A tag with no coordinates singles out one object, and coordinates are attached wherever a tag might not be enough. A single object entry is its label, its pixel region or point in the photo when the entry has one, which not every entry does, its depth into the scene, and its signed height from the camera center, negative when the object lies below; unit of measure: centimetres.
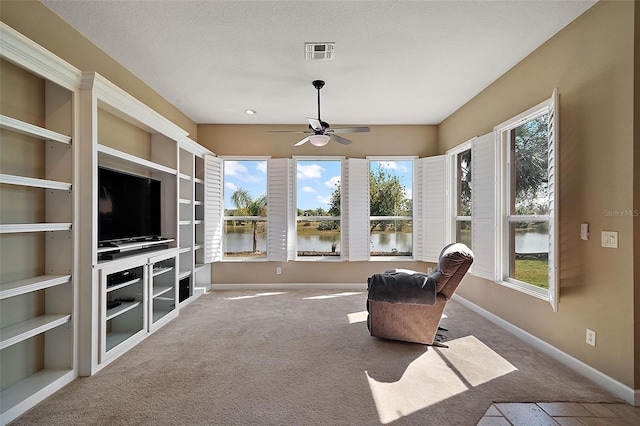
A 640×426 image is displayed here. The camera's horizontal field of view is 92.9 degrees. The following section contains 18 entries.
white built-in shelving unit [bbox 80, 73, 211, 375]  242 -24
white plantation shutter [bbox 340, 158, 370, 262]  518 +5
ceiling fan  353 +97
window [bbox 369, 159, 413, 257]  540 +9
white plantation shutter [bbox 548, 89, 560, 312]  253 +10
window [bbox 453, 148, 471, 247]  446 +24
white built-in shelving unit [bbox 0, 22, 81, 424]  198 -9
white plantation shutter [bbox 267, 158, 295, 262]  518 +6
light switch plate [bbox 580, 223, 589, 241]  237 -15
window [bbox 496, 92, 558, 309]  263 +11
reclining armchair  287 -83
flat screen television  276 +7
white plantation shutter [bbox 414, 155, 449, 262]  493 +8
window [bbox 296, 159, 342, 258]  533 +21
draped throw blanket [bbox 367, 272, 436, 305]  289 -74
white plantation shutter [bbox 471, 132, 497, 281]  361 +9
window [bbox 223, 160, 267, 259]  537 +6
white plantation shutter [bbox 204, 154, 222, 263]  496 +7
